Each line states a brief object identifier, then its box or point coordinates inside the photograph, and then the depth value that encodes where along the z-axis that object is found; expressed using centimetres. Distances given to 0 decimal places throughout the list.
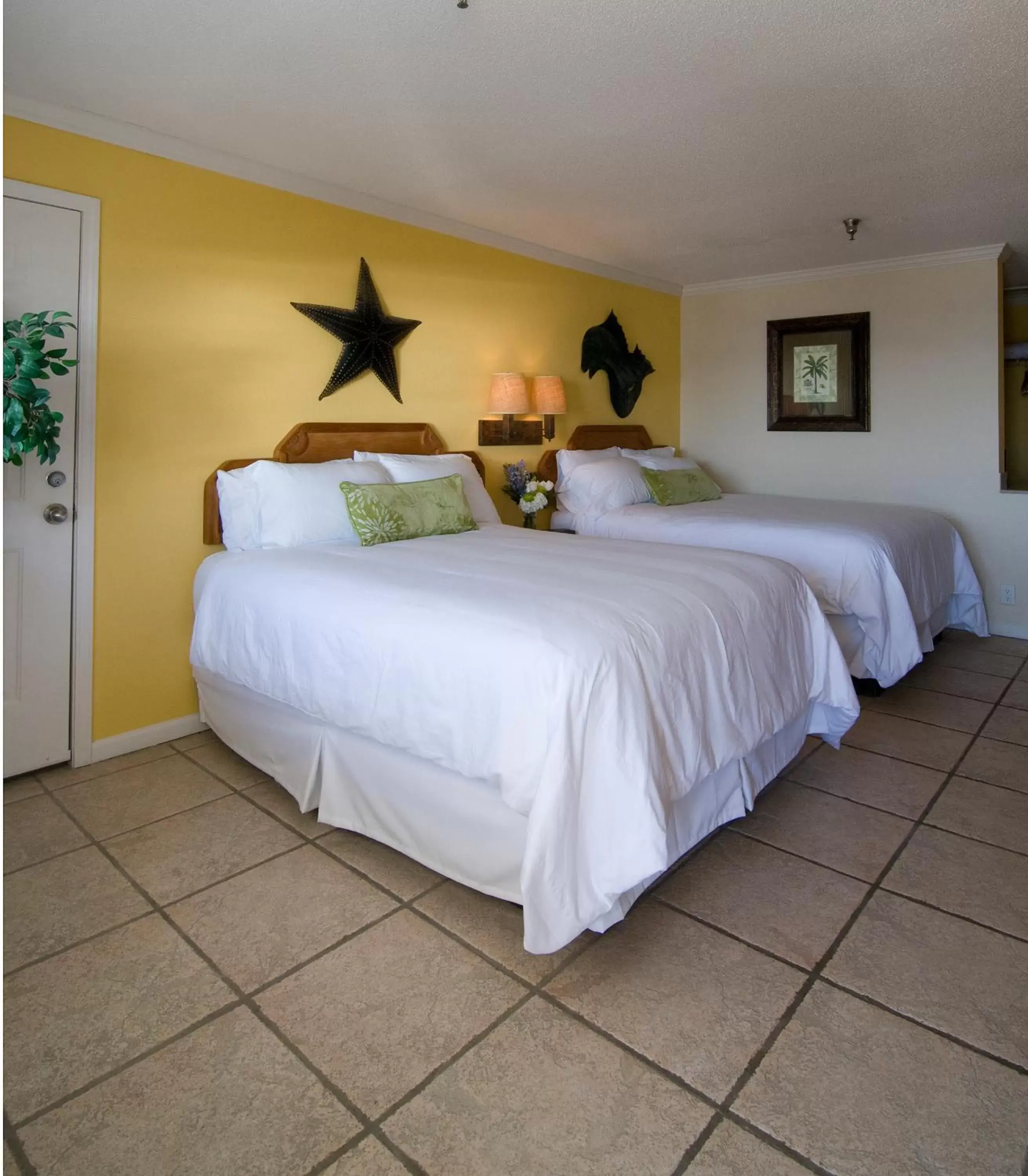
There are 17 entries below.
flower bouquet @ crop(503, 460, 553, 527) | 452
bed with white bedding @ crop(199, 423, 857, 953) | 181
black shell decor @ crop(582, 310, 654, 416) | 521
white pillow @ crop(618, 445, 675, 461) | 529
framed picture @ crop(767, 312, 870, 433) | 531
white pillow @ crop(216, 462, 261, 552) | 323
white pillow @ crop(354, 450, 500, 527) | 365
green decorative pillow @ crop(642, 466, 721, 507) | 483
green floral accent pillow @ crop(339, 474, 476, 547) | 319
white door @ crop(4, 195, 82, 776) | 278
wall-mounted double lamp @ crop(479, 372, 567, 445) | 442
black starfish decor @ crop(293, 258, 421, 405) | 369
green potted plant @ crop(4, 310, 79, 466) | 240
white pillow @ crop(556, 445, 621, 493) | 491
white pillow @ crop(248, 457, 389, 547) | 317
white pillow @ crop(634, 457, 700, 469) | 523
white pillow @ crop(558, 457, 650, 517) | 477
